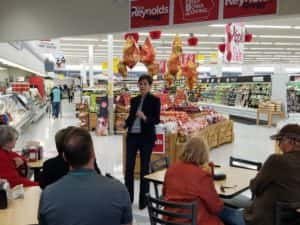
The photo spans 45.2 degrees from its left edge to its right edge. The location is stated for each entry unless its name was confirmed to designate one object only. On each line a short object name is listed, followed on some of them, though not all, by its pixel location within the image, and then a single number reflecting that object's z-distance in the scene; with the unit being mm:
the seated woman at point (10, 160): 3283
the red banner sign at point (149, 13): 5180
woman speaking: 4727
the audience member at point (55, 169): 3043
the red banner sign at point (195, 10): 4727
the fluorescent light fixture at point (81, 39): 17497
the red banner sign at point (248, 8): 4242
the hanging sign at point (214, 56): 23094
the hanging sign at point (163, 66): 18912
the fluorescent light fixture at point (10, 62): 11756
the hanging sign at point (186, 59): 9655
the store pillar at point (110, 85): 11474
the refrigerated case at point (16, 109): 9103
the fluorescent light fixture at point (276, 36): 16672
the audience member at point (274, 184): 2533
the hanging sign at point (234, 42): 10981
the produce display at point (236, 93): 15992
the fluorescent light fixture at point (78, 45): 21006
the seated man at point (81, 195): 1748
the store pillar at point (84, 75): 33188
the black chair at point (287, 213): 2510
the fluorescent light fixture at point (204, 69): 38219
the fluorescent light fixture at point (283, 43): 19728
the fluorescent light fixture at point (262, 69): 37531
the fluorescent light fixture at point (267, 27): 13688
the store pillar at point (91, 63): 20372
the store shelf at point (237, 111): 15452
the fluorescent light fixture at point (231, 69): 37969
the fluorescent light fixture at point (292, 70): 37562
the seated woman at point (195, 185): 2646
